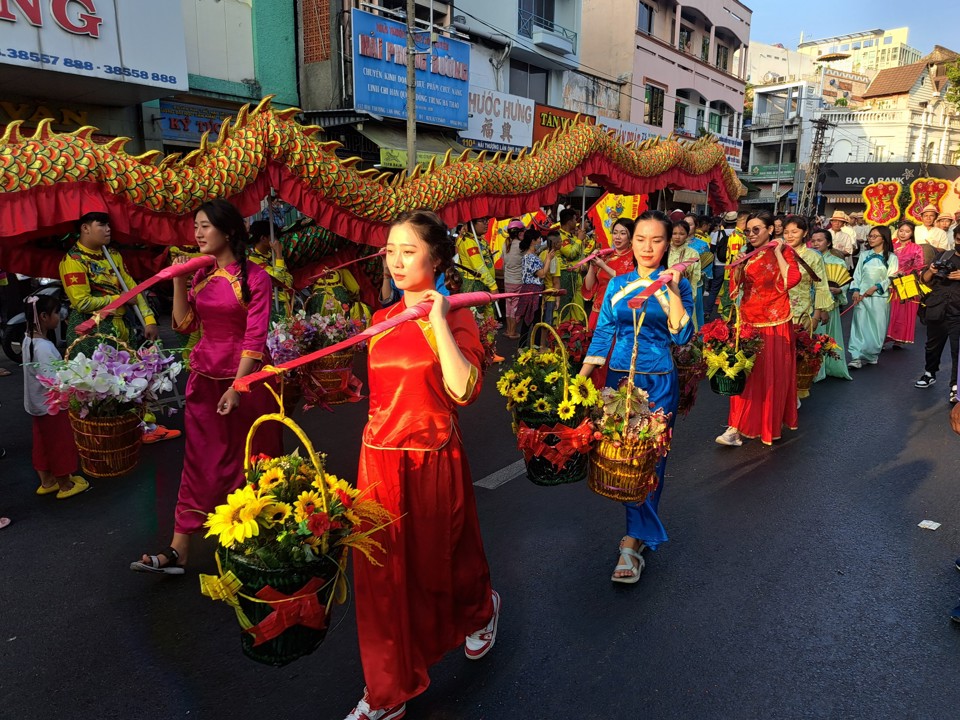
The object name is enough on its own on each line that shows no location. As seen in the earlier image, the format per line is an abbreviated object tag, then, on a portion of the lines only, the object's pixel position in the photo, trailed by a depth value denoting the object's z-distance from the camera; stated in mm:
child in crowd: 4395
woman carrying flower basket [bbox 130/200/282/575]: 3260
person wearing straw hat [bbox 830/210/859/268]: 10289
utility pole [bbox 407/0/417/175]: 12977
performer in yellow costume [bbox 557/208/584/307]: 9344
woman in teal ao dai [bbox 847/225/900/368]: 8617
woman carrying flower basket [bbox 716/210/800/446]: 5258
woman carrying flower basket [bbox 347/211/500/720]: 2285
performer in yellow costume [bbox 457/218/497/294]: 8656
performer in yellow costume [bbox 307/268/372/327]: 6879
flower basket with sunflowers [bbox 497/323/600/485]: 2977
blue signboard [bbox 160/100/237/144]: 12328
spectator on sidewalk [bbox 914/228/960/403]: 6090
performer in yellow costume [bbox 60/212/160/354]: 4520
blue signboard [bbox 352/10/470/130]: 14578
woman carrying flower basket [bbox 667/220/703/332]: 7977
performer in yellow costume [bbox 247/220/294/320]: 5891
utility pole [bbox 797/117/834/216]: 27594
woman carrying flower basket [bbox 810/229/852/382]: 7082
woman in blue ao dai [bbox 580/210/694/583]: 3316
